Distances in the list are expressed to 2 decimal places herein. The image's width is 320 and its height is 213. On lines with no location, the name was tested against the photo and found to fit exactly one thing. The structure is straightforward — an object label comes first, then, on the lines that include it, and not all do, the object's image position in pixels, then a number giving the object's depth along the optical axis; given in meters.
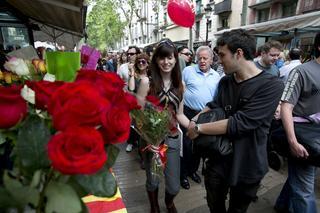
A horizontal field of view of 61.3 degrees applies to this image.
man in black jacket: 1.74
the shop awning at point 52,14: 3.92
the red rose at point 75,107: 0.57
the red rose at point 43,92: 0.66
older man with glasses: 3.49
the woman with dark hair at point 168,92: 2.53
